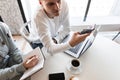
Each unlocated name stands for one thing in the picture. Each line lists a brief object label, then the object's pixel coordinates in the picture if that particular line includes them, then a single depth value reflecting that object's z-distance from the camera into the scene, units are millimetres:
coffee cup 891
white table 889
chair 1145
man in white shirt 950
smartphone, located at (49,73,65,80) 845
